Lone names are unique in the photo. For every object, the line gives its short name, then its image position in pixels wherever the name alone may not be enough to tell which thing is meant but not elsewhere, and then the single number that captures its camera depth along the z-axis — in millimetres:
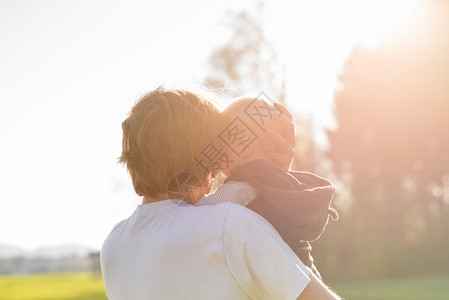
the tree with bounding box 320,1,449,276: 27125
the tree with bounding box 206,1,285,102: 22016
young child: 1789
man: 1521
